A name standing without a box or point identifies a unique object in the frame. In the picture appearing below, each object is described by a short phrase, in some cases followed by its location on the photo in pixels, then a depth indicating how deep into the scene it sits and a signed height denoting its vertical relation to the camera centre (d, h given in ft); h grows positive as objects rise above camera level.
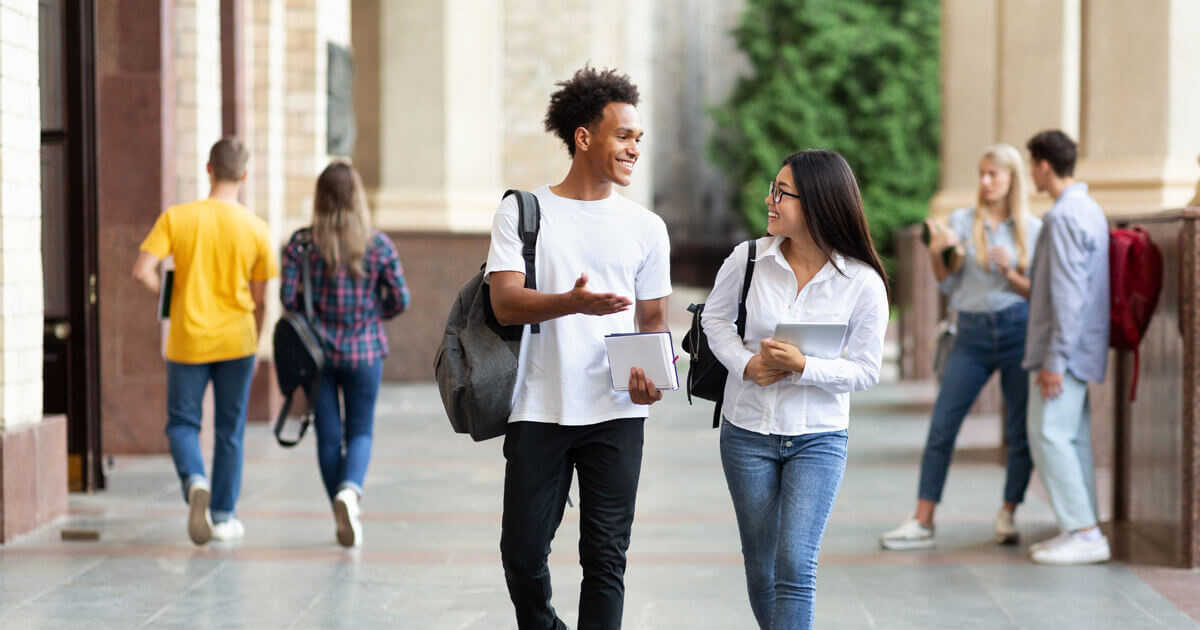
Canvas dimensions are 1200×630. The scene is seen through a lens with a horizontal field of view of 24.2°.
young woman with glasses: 25.86 -2.42
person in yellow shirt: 44.50 -3.12
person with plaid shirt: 43.07 -2.87
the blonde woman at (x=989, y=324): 45.51 -3.33
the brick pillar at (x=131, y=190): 61.43 -1.54
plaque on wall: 84.83 +0.55
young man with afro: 26.28 -2.22
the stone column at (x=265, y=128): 76.67 -0.21
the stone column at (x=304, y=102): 81.83 +0.54
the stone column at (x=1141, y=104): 55.57 +0.34
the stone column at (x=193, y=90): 64.67 +0.69
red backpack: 42.25 -2.41
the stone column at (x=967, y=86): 97.17 +1.24
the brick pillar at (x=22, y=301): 44.74 -2.96
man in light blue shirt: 41.90 -3.56
